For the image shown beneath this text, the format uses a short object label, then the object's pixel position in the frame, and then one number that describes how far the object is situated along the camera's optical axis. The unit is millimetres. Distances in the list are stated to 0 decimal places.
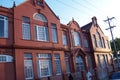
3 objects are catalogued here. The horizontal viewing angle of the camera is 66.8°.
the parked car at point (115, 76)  10339
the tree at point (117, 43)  30314
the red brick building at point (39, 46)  9340
